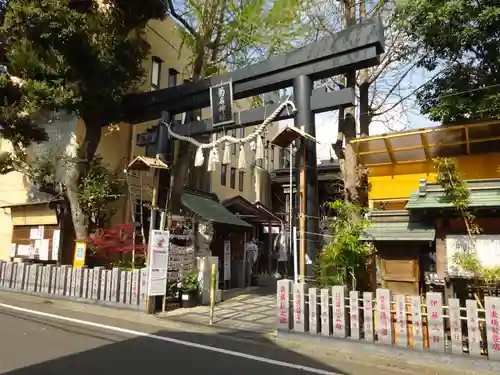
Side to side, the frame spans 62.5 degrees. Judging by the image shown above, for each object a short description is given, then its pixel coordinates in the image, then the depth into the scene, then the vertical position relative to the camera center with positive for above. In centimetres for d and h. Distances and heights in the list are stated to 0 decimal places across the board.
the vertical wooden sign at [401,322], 774 -116
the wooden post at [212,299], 1070 -106
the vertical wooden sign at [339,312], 837 -107
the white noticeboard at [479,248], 783 +24
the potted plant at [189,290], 1313 -103
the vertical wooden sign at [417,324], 757 -118
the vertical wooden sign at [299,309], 889 -109
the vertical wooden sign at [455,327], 717 -114
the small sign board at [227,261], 1915 -15
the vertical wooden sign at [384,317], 790 -108
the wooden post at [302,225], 1016 +82
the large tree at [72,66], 1402 +687
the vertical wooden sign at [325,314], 857 -113
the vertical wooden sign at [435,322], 734 -110
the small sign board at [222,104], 1267 +475
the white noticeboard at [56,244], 1664 +48
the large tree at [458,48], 973 +532
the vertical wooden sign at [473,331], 701 -118
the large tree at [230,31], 1467 +876
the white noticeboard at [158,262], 1171 -14
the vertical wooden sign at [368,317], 807 -111
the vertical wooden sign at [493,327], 684 -109
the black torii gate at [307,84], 1059 +511
